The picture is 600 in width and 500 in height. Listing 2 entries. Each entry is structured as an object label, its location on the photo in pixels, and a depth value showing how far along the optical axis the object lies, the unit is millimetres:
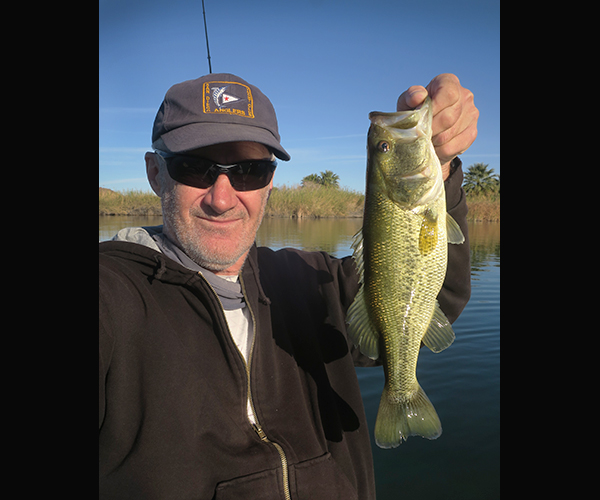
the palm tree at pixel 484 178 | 27723
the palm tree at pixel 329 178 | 53288
